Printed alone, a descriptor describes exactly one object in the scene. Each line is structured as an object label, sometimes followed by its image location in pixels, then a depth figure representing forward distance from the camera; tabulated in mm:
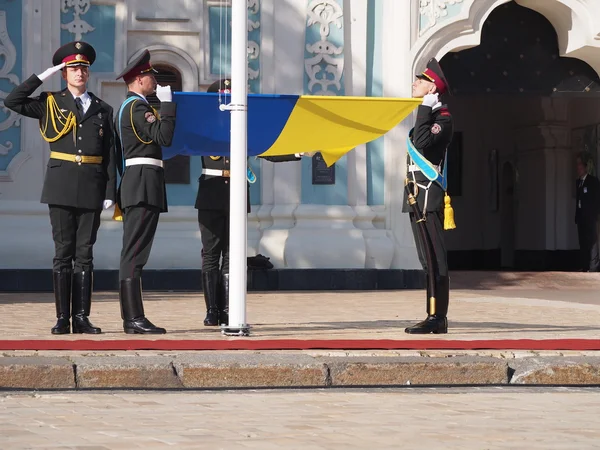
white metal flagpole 19078
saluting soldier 19453
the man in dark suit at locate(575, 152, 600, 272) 43812
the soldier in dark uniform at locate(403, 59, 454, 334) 19828
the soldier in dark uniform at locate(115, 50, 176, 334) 19141
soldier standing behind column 21234
